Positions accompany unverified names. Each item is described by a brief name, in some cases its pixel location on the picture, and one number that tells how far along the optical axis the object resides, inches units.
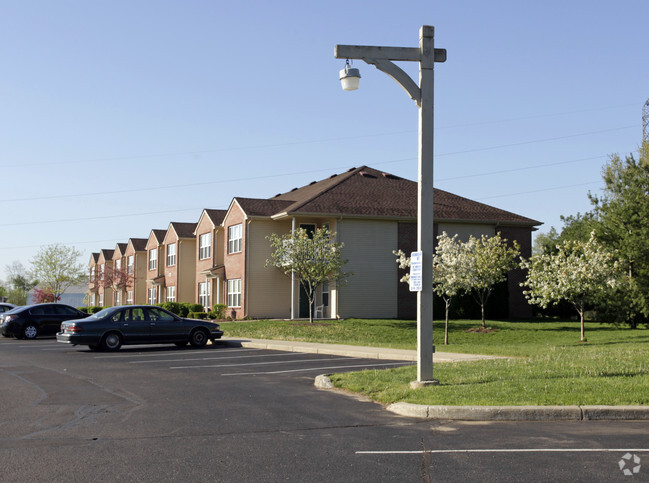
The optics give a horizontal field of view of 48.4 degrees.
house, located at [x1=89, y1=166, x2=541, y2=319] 1499.8
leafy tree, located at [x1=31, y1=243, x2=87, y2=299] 3152.1
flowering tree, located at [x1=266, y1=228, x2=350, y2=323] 1332.4
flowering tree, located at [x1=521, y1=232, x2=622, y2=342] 1058.7
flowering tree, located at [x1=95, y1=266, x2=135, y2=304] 2623.0
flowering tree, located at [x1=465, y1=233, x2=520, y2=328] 1206.3
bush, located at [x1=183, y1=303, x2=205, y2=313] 1777.8
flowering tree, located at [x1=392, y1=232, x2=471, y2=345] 1197.1
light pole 460.8
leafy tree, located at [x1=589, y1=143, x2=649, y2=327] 1173.1
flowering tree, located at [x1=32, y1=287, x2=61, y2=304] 2967.5
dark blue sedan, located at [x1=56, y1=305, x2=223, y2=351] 851.4
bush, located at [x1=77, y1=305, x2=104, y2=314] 2151.5
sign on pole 458.3
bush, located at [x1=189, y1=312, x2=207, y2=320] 1647.5
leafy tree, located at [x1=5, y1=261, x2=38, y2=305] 4216.5
